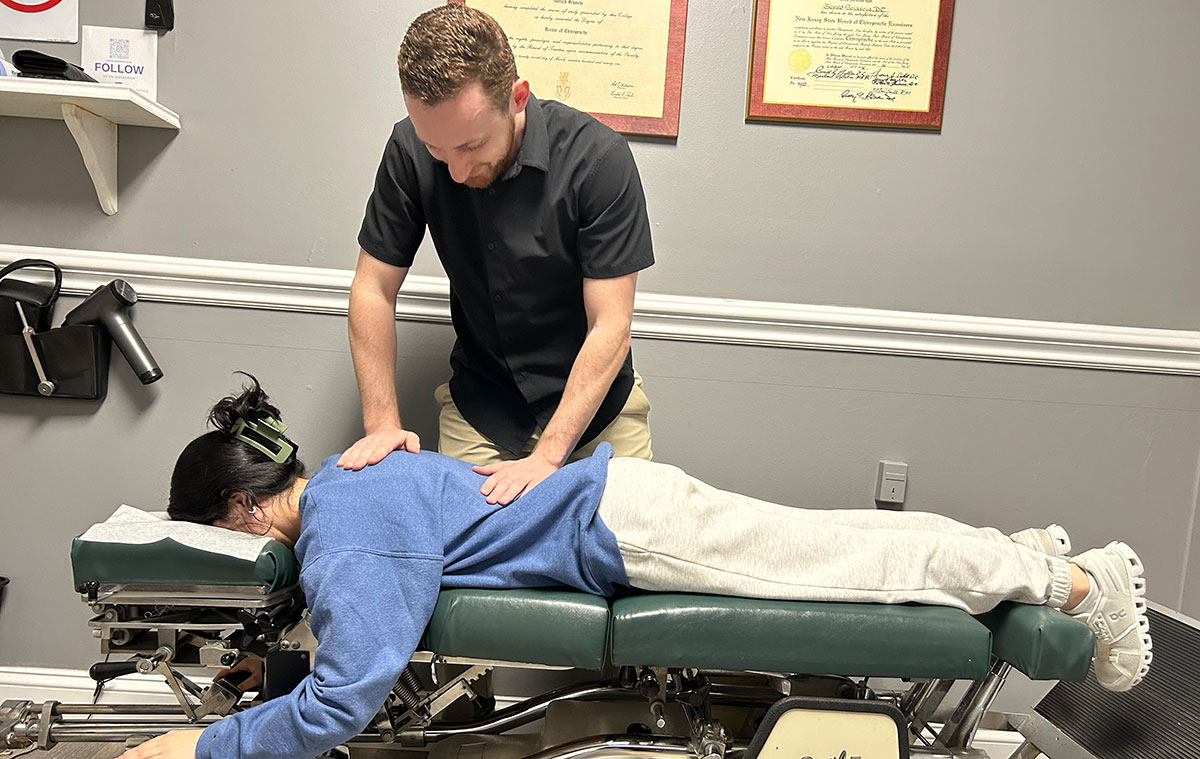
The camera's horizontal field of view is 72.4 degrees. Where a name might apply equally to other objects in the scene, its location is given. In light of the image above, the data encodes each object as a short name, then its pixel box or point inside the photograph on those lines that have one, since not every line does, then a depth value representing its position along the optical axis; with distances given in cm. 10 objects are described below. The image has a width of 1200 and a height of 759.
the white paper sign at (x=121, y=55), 170
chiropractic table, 111
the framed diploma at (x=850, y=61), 175
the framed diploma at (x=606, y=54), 171
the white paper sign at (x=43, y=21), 170
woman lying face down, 107
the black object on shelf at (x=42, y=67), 151
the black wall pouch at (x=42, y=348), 167
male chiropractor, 142
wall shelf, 151
